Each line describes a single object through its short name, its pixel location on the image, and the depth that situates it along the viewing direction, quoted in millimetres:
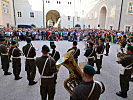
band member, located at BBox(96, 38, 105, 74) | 6227
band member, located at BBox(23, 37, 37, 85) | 4930
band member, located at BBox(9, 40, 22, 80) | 5188
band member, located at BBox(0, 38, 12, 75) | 5715
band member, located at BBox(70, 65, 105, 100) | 1966
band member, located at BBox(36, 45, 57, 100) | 3240
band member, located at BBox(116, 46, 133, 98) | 3957
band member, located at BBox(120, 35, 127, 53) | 8219
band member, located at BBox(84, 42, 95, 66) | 5688
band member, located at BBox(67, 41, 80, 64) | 5358
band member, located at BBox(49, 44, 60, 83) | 4930
